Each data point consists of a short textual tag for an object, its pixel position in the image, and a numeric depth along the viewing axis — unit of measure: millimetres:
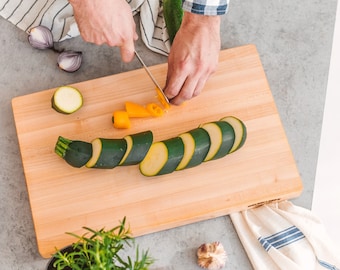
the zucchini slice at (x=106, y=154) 1196
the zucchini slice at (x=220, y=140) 1207
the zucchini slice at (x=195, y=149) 1203
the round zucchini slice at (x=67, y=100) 1244
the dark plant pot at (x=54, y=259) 1108
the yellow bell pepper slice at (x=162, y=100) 1243
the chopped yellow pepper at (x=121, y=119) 1236
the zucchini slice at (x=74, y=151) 1195
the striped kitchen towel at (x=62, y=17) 1337
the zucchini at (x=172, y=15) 1297
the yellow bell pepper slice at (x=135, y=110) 1248
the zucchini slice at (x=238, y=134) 1219
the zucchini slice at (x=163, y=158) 1200
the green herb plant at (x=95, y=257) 977
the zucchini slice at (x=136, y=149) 1201
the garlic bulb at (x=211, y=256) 1223
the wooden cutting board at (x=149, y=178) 1213
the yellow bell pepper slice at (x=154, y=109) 1247
